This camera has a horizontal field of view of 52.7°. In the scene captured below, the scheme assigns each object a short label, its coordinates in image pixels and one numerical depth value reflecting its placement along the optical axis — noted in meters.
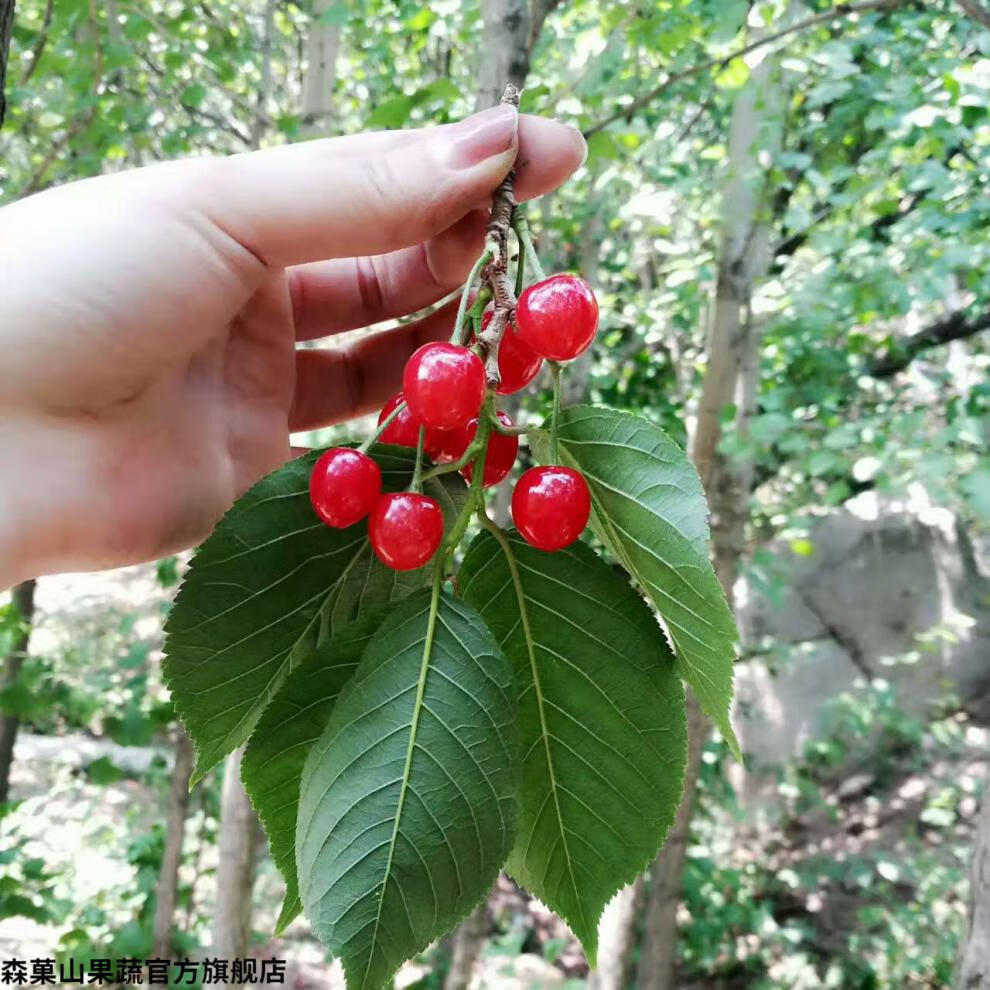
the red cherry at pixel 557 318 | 0.19
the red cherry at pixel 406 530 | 0.19
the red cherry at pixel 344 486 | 0.19
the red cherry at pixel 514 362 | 0.22
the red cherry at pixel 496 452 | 0.21
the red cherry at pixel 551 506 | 0.19
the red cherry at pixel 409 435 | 0.22
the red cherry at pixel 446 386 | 0.18
